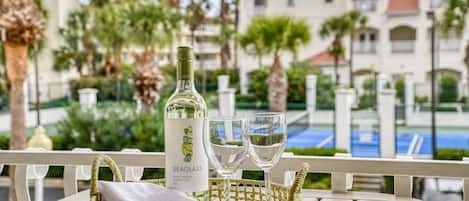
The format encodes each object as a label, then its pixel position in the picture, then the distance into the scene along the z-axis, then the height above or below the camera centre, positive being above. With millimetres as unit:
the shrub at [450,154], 7246 -912
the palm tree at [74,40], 15766 +1620
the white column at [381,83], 12212 +160
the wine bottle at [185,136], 1082 -87
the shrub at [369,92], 12586 -50
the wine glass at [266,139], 1011 -89
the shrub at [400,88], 13438 +41
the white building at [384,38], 15656 +1579
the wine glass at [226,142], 983 -91
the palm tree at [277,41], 10320 +982
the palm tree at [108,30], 14727 +1781
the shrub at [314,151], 7497 -856
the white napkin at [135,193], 1042 -195
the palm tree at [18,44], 7012 +677
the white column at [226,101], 9305 -155
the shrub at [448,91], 13086 -52
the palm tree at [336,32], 15398 +1719
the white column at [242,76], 16047 +477
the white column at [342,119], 9188 -491
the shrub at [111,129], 7906 -526
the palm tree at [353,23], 15383 +1989
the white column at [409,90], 12180 -11
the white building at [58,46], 14697 +1317
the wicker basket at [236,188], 1056 -216
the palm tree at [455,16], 11445 +1591
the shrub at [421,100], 13392 -263
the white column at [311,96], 12059 -118
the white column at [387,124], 8883 -570
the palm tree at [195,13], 15500 +2340
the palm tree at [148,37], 10203 +1109
